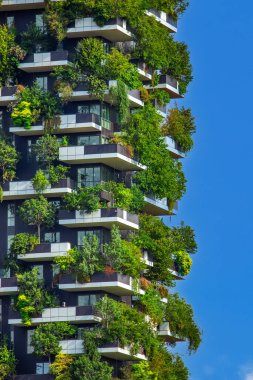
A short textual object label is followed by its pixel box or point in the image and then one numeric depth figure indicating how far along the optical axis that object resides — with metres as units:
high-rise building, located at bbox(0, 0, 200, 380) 197.75
